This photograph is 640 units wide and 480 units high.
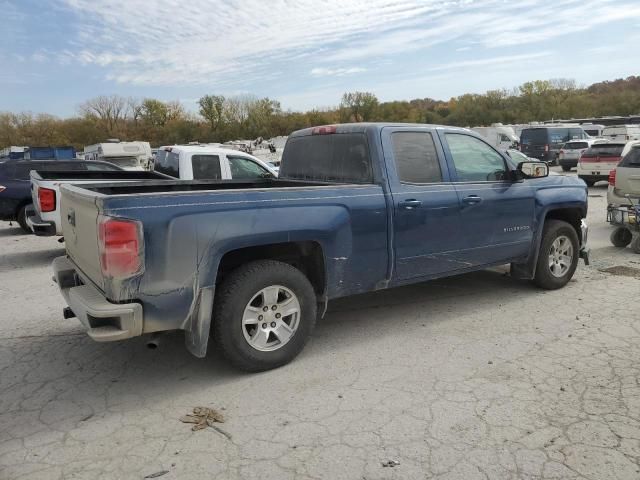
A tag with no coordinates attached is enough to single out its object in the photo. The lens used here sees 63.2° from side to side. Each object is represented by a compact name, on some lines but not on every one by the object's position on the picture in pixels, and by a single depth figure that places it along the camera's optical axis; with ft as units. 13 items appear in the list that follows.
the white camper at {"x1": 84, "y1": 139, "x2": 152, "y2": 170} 75.61
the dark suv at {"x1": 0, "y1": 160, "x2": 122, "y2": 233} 36.88
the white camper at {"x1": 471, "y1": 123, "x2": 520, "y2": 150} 117.08
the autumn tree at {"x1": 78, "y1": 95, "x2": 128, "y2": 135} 259.19
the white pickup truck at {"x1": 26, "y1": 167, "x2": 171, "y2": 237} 21.86
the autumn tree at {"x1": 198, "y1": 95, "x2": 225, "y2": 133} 256.52
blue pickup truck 11.33
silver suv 31.35
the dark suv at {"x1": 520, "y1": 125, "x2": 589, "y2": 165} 94.22
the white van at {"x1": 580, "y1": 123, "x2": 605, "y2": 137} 133.90
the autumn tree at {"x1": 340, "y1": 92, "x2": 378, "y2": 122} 251.39
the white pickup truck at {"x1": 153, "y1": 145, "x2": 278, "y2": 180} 31.42
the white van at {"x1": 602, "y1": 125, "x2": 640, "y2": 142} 77.84
